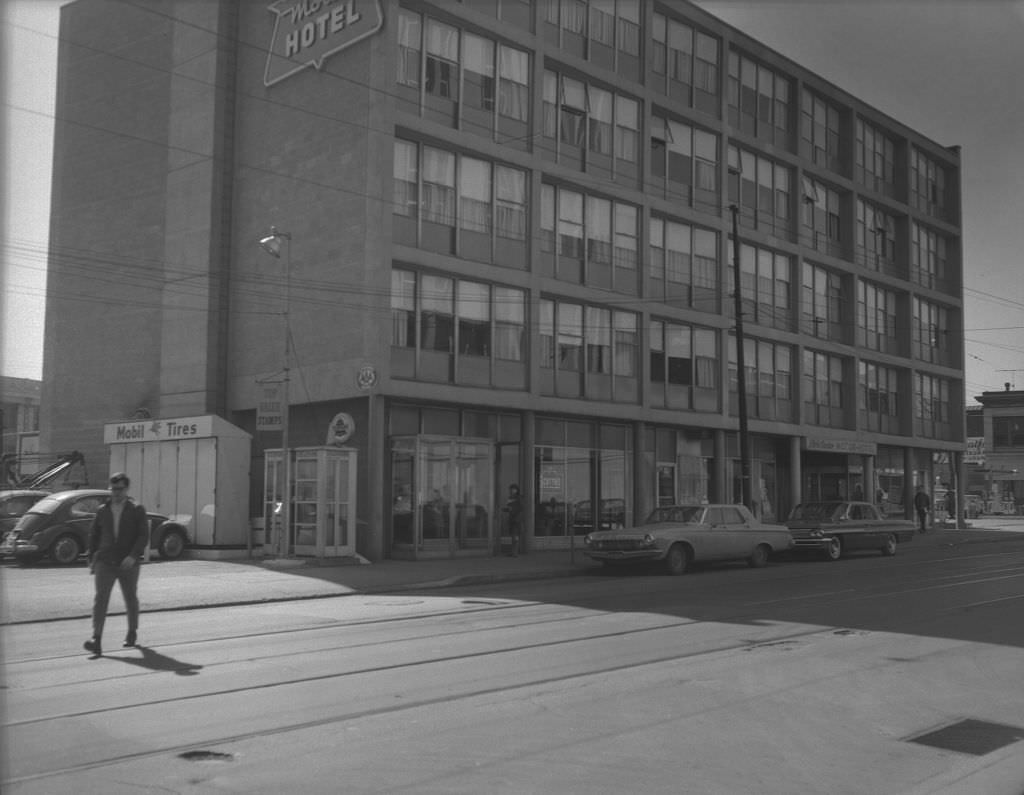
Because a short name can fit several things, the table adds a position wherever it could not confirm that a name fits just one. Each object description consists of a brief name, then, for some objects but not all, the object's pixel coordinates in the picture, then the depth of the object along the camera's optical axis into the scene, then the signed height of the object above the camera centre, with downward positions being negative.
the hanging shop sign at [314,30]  27.20 +11.65
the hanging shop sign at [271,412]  23.95 +1.33
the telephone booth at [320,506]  24.30 -0.77
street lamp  23.81 +0.17
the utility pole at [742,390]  30.28 +2.54
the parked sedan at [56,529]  22.92 -1.31
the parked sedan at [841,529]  28.20 -1.30
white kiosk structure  26.64 -0.18
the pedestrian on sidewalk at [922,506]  44.00 -1.00
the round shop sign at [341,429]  26.36 +1.07
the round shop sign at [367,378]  25.55 +2.27
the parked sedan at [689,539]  22.50 -1.33
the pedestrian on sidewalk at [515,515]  28.08 -1.03
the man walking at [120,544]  11.60 -0.81
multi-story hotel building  27.00 +6.71
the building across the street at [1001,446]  88.94 +3.09
